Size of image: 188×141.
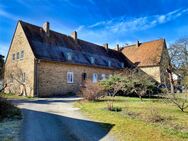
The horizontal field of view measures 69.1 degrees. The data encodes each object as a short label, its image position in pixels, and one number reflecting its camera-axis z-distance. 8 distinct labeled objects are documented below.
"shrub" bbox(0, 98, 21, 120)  6.68
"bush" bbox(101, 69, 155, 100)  13.35
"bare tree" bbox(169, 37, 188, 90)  9.68
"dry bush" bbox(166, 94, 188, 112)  7.85
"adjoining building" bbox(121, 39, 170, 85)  22.76
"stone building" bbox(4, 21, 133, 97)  15.36
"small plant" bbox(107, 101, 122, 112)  8.08
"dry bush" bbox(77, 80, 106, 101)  11.20
